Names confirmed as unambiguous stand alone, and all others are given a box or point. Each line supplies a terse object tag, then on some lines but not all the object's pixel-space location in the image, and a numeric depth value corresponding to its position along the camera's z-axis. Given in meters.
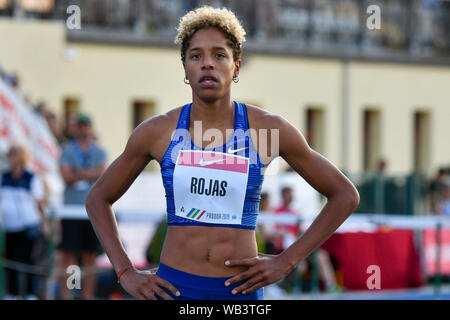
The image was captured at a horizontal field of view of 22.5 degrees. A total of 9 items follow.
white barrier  11.88
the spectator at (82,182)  11.57
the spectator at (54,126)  17.81
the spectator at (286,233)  13.73
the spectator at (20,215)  11.77
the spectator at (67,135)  17.41
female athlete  4.93
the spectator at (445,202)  18.20
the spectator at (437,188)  19.45
